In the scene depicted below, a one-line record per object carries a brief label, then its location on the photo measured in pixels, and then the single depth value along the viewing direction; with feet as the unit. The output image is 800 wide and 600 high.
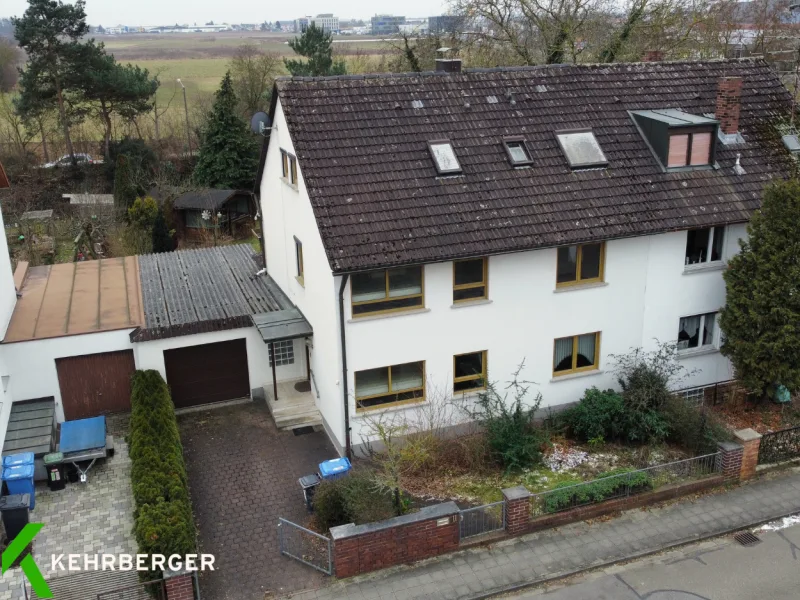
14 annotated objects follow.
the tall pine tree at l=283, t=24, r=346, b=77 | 162.91
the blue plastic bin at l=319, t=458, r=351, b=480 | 49.49
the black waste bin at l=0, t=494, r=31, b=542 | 44.85
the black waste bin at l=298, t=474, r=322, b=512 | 48.47
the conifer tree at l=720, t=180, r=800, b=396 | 53.36
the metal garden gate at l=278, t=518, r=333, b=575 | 43.83
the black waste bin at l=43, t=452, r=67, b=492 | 50.49
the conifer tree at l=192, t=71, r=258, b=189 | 151.23
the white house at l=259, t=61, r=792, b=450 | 52.44
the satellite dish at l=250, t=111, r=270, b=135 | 64.90
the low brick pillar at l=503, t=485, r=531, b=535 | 45.60
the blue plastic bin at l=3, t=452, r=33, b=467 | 49.16
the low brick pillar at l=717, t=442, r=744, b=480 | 51.34
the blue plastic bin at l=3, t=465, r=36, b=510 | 47.67
